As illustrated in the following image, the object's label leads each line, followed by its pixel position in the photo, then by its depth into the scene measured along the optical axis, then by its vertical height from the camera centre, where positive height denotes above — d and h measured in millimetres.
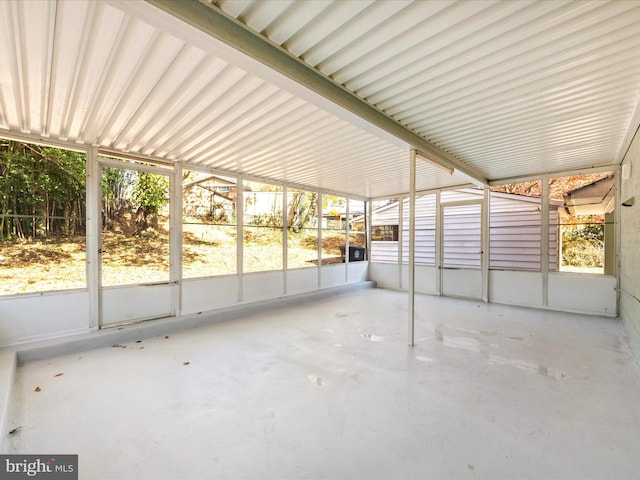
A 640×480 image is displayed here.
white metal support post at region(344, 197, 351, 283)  7938 -94
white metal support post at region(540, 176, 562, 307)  5578 -24
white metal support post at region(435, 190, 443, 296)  7082 -254
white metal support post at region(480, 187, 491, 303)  6340 -42
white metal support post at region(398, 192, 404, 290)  7930 +140
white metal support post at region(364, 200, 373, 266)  8625 +616
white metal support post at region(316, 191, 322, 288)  7180 +187
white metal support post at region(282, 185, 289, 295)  6340 -33
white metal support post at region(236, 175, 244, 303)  5543 +170
